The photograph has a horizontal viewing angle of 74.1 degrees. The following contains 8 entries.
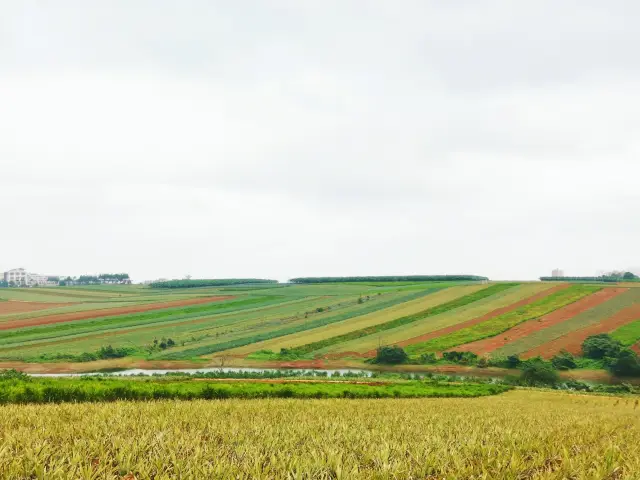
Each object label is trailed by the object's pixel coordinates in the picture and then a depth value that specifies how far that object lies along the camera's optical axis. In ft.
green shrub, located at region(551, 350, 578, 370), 193.88
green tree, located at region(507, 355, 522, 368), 196.85
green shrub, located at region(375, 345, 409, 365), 212.23
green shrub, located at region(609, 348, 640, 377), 180.75
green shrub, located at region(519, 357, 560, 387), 176.76
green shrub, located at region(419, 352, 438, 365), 211.20
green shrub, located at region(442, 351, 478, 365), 205.84
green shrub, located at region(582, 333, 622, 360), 198.70
